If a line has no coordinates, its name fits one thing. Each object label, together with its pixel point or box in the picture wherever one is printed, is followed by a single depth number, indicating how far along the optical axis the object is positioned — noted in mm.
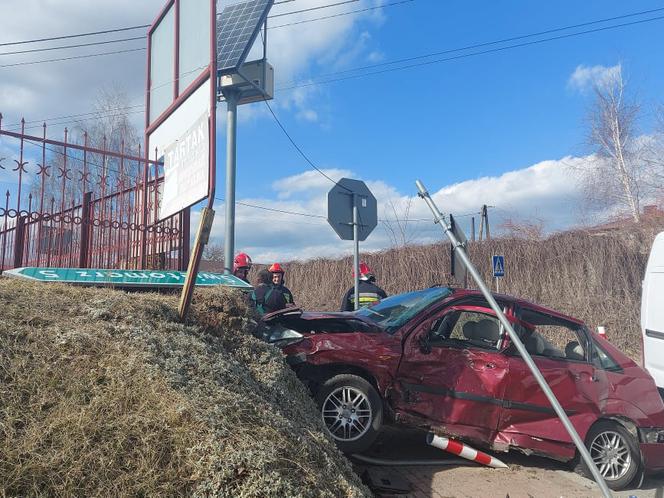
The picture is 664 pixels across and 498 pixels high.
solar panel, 9781
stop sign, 7383
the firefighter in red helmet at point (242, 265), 7781
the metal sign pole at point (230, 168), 9538
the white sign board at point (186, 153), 4711
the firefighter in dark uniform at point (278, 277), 7661
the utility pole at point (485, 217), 24552
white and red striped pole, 5121
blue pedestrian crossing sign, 12734
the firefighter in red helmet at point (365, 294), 8648
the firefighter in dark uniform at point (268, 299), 6750
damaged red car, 5082
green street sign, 4750
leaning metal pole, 2996
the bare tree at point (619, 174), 23234
